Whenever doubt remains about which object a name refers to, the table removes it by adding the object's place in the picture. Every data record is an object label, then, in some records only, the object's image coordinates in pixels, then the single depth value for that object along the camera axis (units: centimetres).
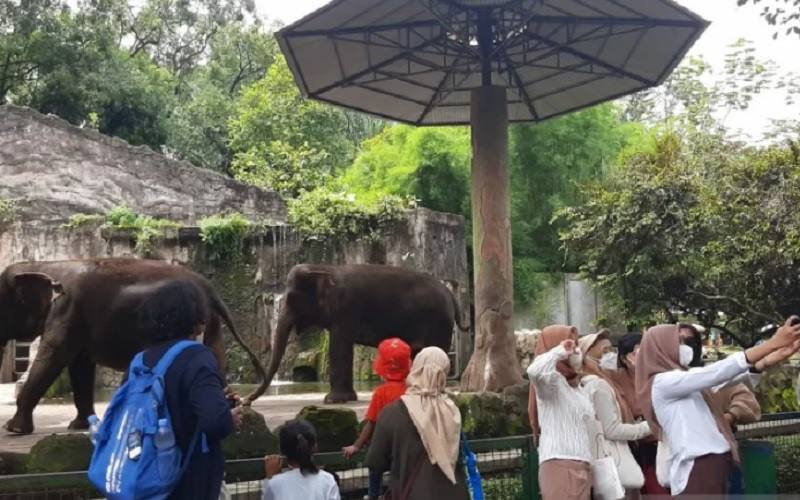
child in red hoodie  560
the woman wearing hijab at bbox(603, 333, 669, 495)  627
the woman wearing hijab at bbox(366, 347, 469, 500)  473
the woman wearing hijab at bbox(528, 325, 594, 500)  504
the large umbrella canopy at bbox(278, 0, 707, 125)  1077
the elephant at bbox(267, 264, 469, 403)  1162
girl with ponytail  454
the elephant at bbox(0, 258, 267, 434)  864
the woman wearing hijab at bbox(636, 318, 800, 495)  491
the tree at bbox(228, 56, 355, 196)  3353
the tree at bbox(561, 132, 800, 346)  1616
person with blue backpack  349
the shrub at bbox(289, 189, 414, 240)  2088
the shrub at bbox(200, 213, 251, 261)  2036
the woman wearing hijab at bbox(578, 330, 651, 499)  557
